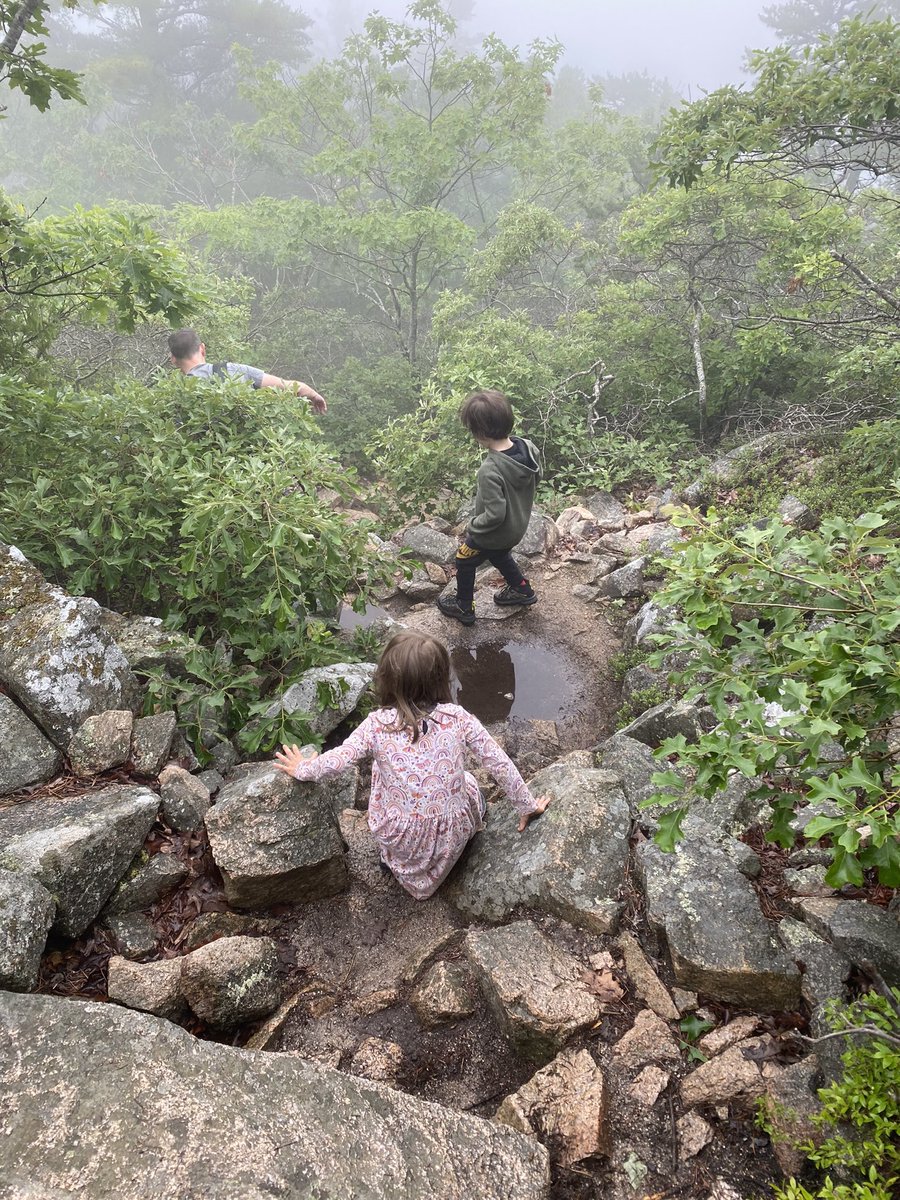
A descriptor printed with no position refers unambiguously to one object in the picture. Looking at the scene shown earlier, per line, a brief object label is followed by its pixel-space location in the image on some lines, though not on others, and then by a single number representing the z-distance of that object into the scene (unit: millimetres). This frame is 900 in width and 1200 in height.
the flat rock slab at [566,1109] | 1988
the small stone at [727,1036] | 2254
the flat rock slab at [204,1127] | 1438
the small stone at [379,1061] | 2322
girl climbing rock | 2740
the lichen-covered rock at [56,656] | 3188
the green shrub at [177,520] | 3805
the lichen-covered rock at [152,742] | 3178
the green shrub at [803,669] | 1628
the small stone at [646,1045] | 2252
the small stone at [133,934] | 2598
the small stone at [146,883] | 2707
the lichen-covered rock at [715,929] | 2342
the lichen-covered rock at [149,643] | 3787
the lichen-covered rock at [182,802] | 3041
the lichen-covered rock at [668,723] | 3939
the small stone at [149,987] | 2309
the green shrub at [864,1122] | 1598
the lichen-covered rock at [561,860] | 2805
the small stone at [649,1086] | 2135
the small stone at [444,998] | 2494
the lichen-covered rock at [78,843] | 2436
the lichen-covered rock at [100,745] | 3098
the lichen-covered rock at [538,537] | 7155
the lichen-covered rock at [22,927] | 2072
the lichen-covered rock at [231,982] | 2371
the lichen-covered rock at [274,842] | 2805
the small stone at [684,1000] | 2414
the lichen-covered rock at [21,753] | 2961
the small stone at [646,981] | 2414
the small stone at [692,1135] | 1983
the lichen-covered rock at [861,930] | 2260
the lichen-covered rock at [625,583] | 6184
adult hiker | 5852
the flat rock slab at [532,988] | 2303
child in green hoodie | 4898
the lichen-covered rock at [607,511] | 7656
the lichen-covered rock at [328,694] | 3607
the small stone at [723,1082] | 2072
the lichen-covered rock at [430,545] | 7156
